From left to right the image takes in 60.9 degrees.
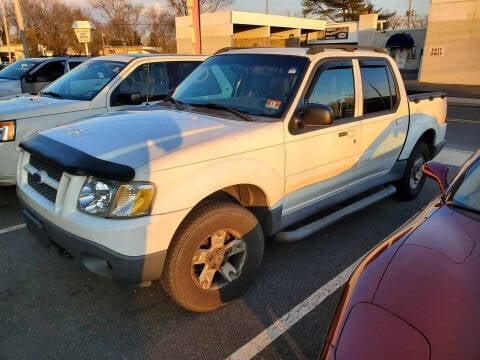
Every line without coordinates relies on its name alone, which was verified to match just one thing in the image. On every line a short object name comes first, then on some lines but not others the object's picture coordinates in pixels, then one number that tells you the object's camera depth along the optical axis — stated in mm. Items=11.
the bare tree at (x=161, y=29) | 62312
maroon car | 1511
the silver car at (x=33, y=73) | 9438
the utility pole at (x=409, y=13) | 59522
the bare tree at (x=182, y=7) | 55656
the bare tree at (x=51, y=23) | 57625
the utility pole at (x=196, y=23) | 12922
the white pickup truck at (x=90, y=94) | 4750
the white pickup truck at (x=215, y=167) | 2508
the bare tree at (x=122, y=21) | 60156
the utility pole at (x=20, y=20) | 19041
